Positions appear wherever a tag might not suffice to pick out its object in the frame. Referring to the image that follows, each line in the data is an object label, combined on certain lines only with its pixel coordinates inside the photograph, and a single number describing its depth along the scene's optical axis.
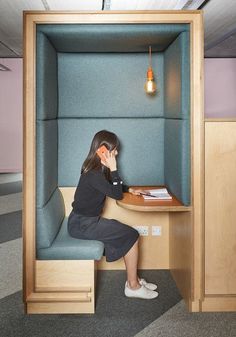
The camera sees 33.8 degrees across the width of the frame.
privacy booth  2.54
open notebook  2.85
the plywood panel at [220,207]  2.55
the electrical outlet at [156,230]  3.37
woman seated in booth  2.74
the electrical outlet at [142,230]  3.36
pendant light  3.01
